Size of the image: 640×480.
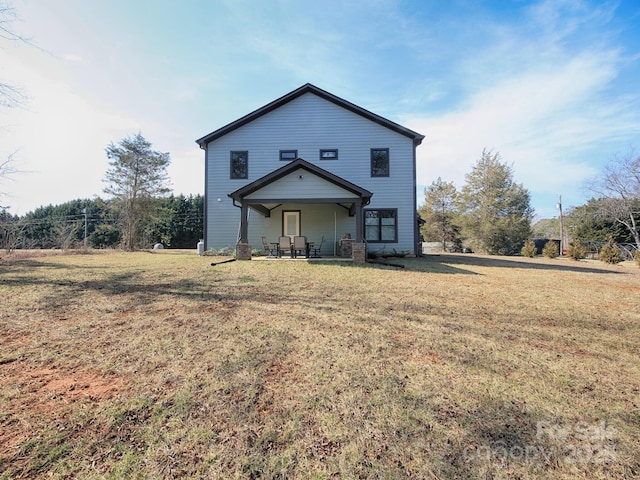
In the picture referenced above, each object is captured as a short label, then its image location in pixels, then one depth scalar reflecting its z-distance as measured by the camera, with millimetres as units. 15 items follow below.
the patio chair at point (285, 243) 11438
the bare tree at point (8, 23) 8398
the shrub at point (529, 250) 19656
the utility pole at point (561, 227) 29875
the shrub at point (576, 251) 17703
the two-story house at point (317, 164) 14164
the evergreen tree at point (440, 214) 30844
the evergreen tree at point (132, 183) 20562
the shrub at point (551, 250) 19222
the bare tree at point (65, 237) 16128
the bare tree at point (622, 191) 23969
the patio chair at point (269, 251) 12131
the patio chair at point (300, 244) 11446
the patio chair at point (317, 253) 12000
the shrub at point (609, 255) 15344
